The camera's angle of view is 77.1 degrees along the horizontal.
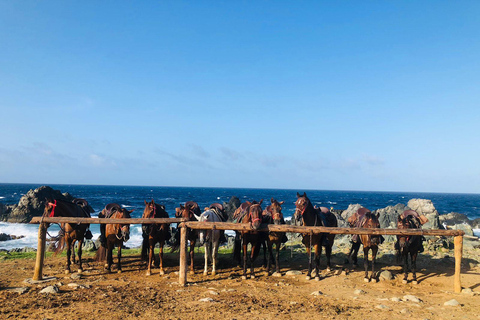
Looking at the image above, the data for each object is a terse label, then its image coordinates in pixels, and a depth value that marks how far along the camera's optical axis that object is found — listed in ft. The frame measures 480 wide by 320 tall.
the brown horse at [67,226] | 31.91
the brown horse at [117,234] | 31.24
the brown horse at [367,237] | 30.71
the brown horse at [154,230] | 32.07
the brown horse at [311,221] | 30.30
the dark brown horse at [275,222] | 30.27
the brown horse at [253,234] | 29.35
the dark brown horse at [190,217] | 32.08
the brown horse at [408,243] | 30.30
